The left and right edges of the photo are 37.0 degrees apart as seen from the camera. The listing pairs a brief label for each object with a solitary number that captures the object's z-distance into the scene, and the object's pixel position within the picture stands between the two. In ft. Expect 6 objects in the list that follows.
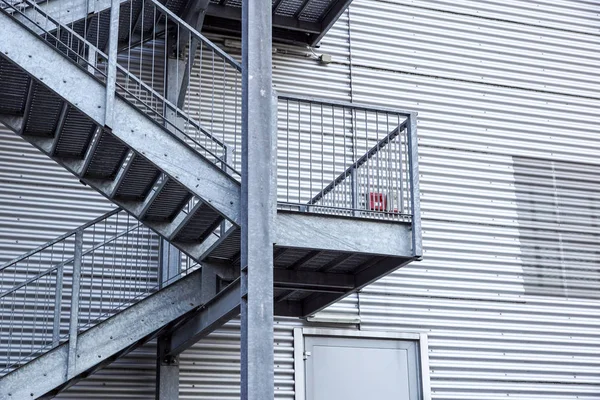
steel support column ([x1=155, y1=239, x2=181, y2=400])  39.65
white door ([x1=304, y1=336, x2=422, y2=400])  43.21
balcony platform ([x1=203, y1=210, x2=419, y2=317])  32.01
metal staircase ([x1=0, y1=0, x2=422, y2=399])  30.55
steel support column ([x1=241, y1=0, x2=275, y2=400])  28.66
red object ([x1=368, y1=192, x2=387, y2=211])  34.25
